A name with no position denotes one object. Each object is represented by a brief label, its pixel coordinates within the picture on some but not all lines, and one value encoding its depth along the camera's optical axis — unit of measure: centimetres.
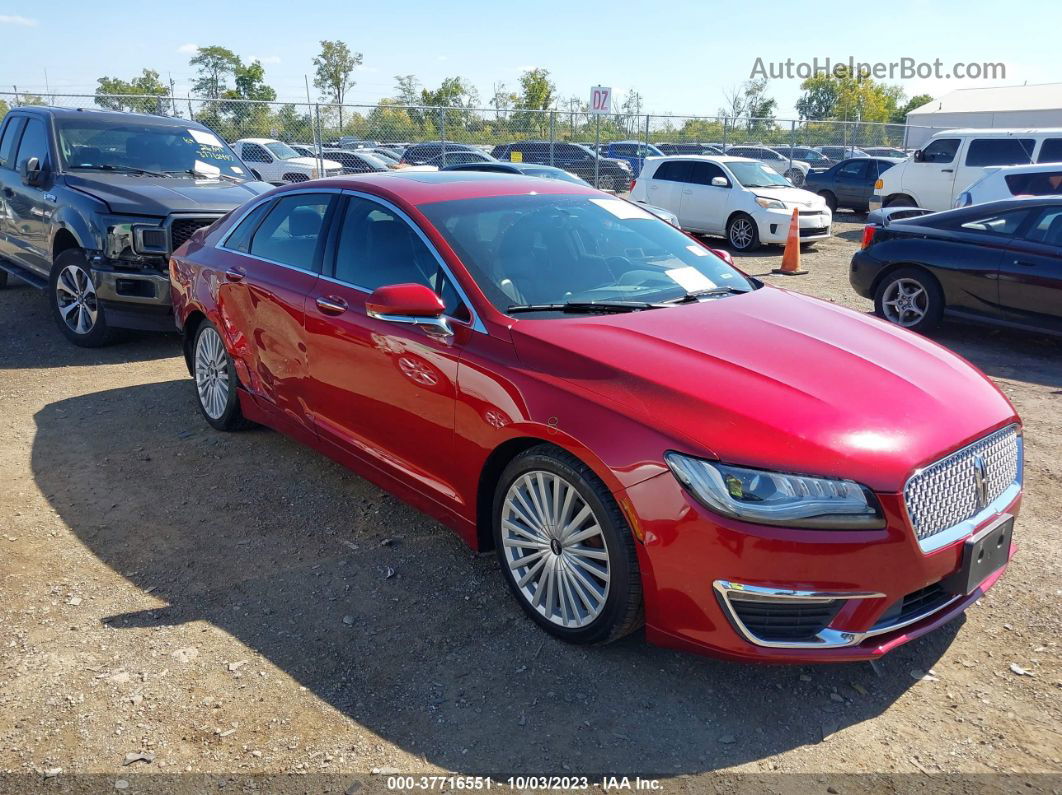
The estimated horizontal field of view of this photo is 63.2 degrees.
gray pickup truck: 721
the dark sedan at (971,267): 771
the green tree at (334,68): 6494
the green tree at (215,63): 5444
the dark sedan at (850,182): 2180
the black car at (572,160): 2277
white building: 3194
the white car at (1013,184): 1212
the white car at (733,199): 1477
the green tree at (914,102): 8171
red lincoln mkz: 272
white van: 1631
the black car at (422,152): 2073
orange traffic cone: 1276
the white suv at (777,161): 2777
